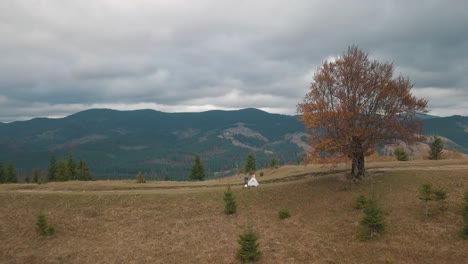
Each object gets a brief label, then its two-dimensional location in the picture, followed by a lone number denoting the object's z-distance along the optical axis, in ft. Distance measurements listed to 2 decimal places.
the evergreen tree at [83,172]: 303.07
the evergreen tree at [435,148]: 252.21
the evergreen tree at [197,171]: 287.07
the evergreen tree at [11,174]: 304.05
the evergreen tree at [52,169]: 317.42
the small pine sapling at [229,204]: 116.61
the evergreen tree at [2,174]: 301.22
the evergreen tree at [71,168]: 295.99
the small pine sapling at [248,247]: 88.38
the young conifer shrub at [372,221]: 91.45
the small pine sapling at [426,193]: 96.51
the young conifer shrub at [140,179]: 175.88
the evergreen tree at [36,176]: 310.45
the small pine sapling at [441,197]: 97.99
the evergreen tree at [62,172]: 289.94
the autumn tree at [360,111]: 121.19
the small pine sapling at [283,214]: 111.14
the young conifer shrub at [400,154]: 240.53
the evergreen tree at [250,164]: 299.99
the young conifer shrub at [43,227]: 111.86
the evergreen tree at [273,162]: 296.71
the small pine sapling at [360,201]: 106.64
